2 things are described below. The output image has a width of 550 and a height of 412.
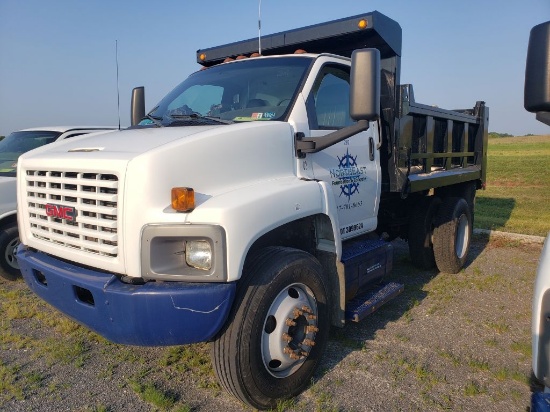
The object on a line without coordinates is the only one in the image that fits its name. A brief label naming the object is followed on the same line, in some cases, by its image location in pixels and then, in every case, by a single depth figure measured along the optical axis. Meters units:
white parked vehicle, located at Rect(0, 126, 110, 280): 5.52
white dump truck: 2.59
